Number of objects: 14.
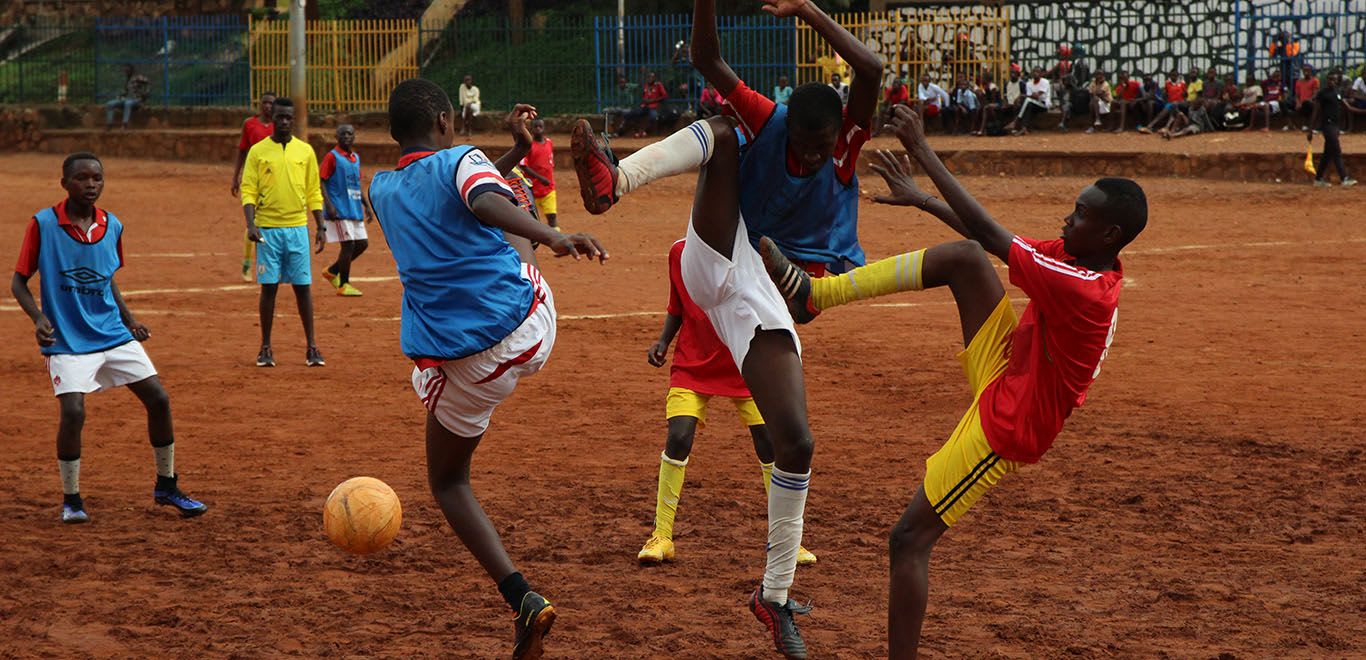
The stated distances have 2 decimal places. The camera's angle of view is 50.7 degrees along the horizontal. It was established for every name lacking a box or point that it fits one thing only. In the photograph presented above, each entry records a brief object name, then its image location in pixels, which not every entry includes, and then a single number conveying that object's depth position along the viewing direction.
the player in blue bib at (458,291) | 5.26
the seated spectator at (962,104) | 30.56
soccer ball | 6.15
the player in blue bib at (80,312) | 7.46
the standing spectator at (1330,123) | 23.77
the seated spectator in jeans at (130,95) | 34.78
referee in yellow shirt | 12.27
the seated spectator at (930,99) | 30.47
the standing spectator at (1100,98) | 30.00
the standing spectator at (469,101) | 32.66
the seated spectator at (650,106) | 31.92
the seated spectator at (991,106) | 30.48
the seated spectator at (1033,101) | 30.30
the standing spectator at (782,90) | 30.62
